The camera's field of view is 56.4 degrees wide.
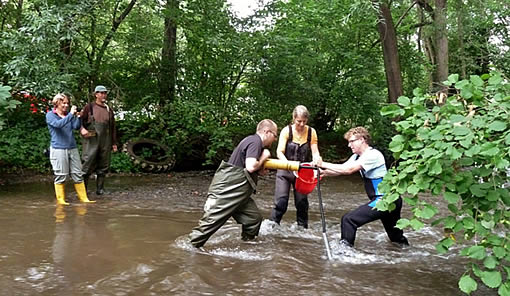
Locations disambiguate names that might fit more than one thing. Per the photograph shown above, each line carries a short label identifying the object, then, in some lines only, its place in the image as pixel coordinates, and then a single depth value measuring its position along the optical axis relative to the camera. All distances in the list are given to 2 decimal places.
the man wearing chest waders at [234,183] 5.58
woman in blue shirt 8.12
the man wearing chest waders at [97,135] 8.97
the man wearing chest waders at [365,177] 5.45
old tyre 12.91
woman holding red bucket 6.59
